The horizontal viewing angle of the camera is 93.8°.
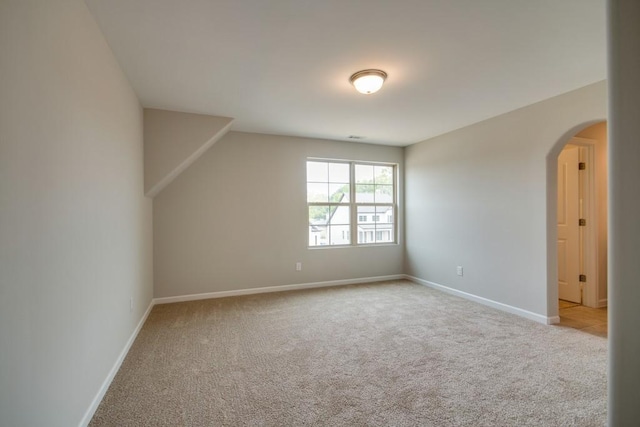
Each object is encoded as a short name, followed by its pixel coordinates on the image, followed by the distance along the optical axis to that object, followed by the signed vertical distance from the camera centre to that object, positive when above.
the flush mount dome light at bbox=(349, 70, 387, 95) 2.54 +1.16
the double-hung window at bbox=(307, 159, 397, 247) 4.93 +0.21
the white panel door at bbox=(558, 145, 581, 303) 3.95 -0.18
